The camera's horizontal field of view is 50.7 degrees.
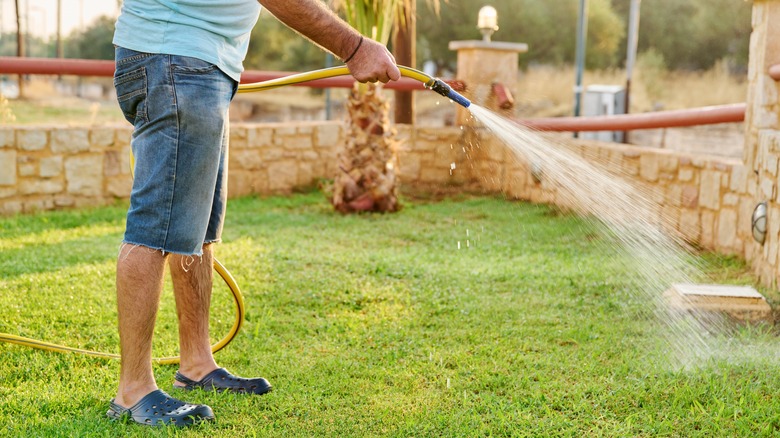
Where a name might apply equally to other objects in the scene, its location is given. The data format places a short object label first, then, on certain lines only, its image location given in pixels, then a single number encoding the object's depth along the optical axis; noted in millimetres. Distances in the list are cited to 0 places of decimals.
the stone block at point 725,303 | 3441
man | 2244
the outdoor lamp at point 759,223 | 4082
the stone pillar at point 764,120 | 4020
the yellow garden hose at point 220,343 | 2932
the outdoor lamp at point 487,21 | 7582
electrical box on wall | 8806
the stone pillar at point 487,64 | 7423
